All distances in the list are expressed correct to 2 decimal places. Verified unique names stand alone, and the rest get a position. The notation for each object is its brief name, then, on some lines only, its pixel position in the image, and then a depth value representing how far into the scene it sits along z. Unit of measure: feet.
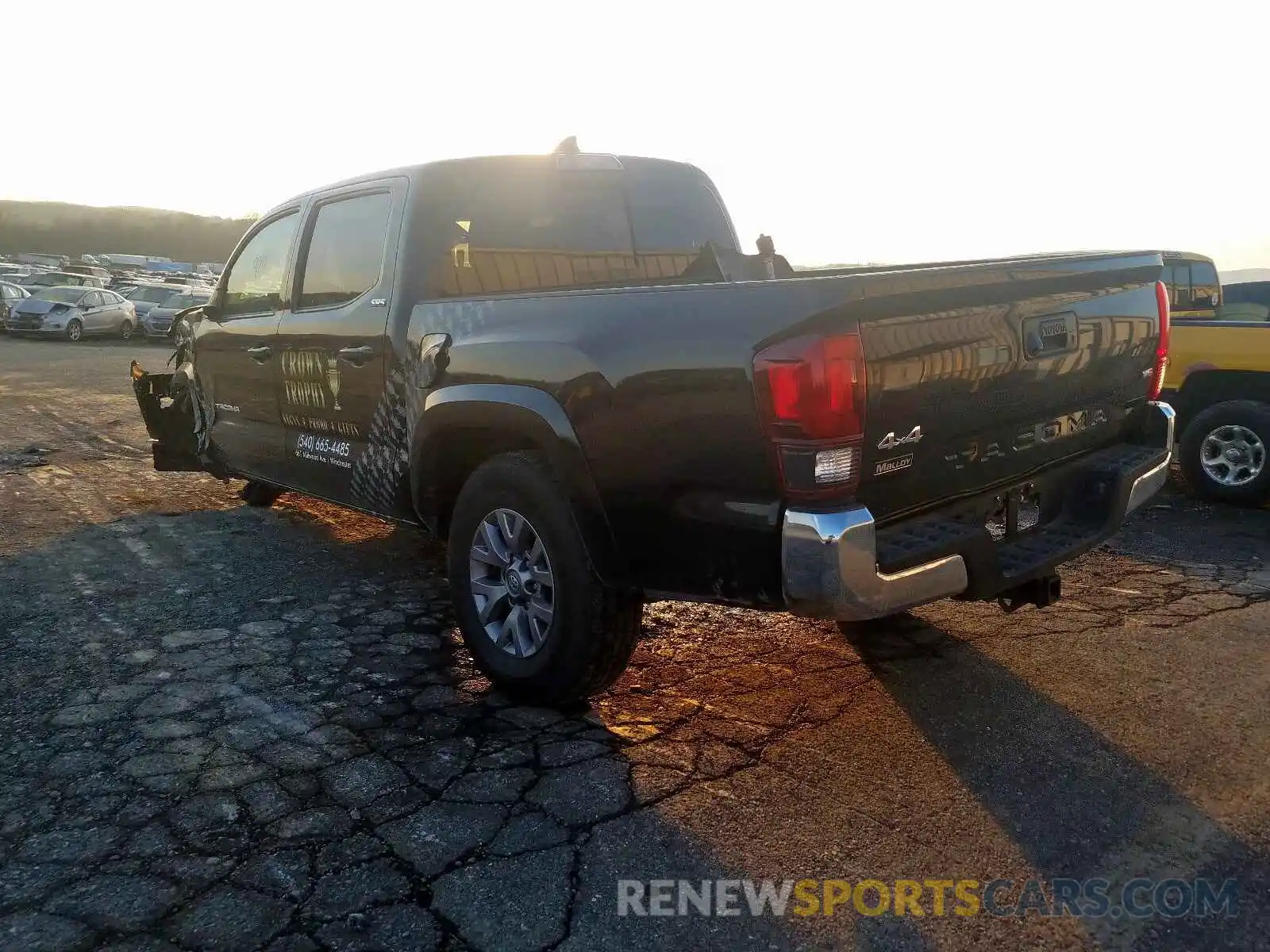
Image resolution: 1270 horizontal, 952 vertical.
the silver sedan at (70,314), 81.25
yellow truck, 22.31
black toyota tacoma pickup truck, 8.84
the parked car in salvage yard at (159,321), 84.84
